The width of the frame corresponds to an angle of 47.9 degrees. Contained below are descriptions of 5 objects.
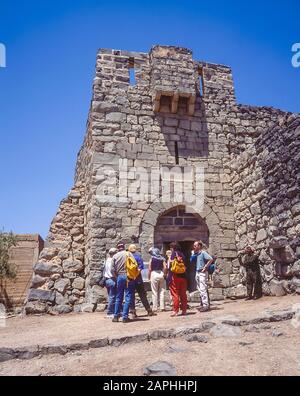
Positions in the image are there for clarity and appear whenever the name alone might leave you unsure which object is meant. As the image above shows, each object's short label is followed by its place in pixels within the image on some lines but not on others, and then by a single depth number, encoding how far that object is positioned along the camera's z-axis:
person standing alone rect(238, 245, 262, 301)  7.71
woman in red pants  6.59
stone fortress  8.04
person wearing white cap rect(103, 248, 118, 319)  7.07
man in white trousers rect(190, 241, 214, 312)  6.91
